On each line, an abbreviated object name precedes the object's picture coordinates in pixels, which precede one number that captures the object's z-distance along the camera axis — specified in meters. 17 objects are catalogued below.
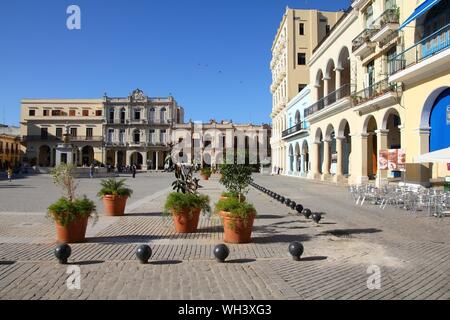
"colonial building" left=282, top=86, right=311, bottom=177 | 36.88
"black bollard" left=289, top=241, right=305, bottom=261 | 6.43
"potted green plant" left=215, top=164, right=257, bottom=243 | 7.70
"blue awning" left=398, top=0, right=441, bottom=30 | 13.92
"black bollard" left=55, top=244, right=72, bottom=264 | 6.08
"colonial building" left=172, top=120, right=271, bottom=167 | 73.44
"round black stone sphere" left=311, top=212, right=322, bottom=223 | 10.09
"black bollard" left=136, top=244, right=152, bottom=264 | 6.17
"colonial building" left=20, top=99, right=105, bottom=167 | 74.94
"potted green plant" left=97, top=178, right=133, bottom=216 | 11.47
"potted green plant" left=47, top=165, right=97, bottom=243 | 7.43
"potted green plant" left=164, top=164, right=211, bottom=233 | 8.80
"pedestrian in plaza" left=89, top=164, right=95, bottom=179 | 39.97
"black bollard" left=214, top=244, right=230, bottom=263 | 6.28
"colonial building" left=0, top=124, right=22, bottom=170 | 76.69
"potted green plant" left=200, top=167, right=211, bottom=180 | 36.19
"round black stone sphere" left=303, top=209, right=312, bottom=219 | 10.85
